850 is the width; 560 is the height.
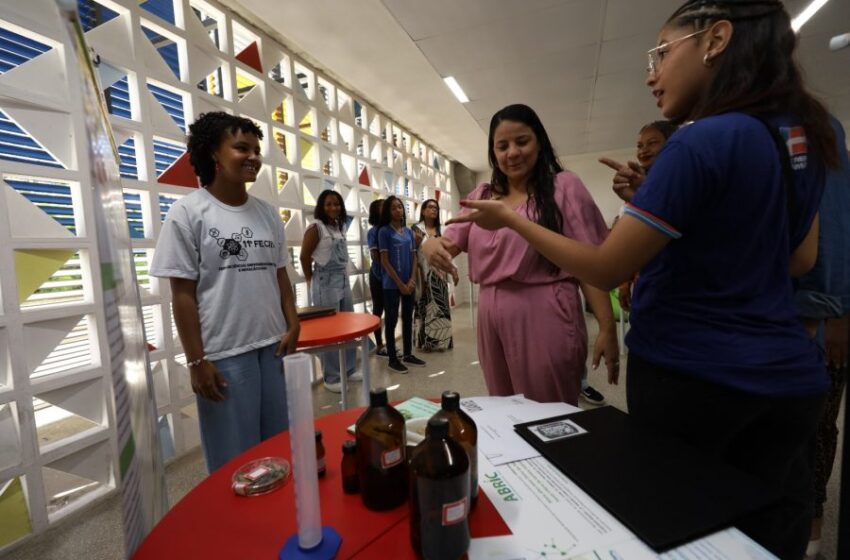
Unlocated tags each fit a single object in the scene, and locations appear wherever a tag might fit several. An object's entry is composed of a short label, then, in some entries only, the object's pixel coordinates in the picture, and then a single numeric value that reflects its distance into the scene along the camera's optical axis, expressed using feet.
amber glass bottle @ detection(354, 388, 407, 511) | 2.01
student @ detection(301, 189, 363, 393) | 10.12
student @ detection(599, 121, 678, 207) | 5.63
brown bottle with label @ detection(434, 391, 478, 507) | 2.01
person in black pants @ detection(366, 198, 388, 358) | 12.19
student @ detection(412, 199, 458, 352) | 13.71
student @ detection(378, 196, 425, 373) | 11.85
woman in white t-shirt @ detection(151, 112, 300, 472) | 4.13
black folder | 1.71
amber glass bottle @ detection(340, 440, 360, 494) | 2.18
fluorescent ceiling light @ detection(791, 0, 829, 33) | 8.38
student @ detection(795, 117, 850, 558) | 2.31
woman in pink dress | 3.69
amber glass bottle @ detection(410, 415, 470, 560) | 1.59
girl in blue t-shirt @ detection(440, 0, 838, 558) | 2.09
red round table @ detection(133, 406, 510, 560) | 1.78
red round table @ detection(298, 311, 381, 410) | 5.65
